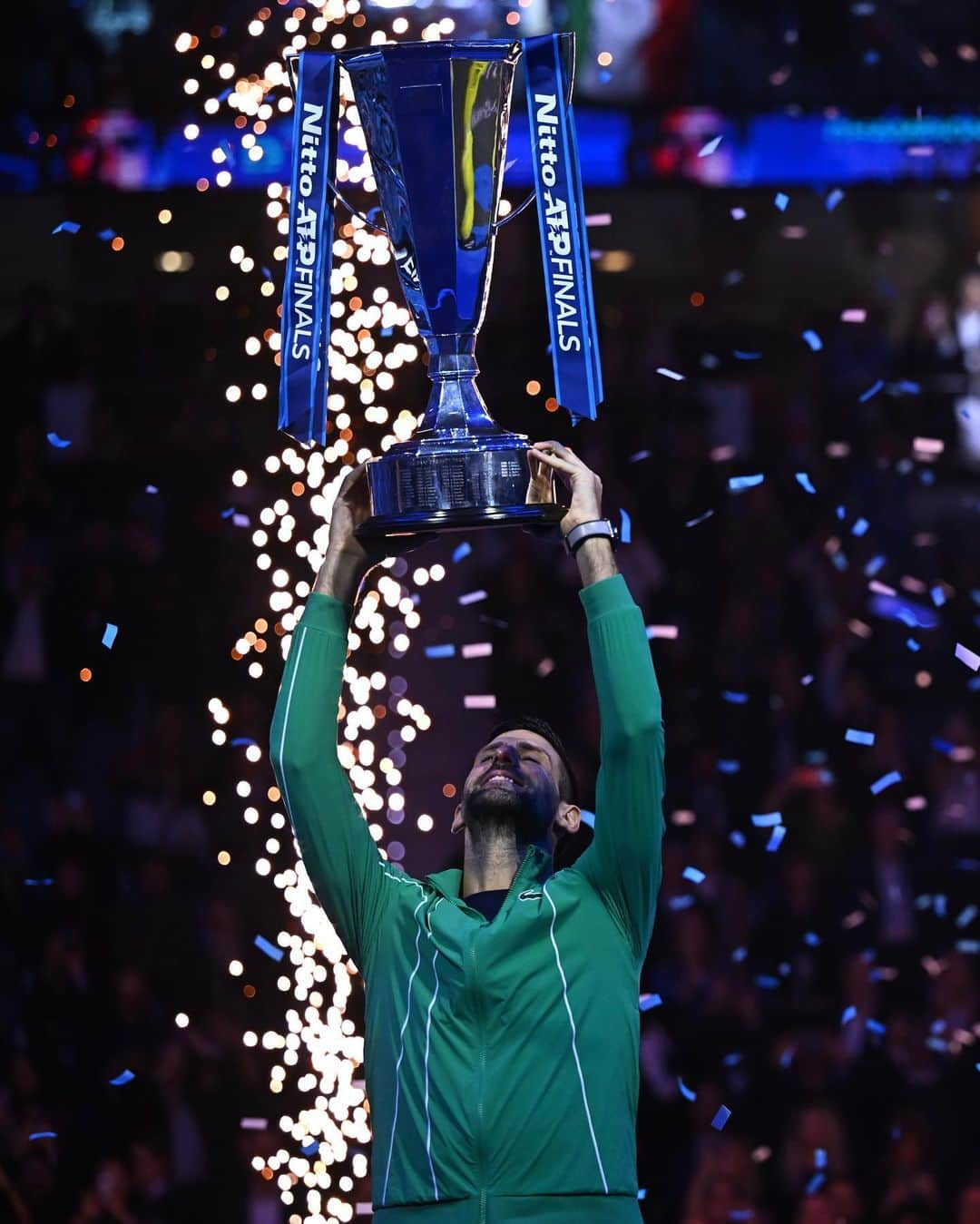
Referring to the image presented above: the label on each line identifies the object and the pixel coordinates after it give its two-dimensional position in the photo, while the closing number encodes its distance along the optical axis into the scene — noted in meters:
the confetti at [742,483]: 14.10
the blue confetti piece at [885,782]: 13.38
